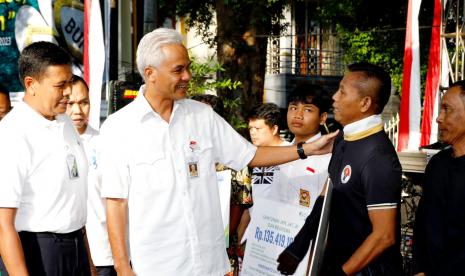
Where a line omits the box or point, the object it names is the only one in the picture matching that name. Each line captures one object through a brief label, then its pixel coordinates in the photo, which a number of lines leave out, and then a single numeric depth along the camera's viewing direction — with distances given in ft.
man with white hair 10.87
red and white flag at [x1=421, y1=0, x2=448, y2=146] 27.89
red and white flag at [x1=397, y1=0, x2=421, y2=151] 24.45
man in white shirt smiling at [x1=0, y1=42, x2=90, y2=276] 10.32
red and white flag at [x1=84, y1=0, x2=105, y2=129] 22.27
